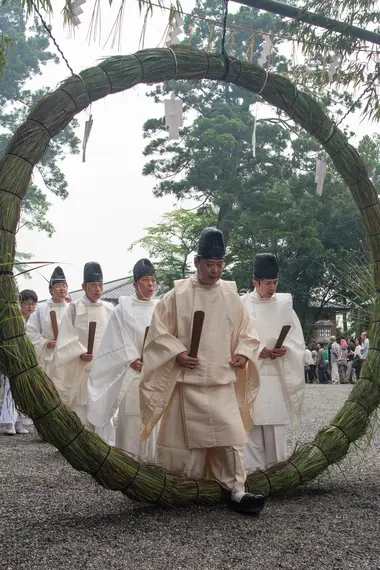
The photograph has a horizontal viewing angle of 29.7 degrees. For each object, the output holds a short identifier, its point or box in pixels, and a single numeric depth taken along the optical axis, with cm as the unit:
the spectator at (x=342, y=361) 2334
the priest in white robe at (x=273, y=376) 589
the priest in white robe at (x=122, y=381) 603
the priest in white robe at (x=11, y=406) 970
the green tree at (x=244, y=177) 2523
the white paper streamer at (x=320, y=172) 605
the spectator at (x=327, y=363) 2653
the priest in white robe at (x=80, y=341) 748
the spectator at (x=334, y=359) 2342
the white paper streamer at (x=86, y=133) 470
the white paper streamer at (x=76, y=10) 459
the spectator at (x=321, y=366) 2569
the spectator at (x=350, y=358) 2419
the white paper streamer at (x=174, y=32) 508
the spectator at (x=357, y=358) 2007
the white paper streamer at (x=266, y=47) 595
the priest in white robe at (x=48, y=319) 887
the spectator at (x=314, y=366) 2654
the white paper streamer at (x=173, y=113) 529
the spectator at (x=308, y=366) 2400
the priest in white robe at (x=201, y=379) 473
